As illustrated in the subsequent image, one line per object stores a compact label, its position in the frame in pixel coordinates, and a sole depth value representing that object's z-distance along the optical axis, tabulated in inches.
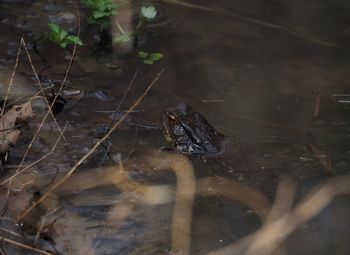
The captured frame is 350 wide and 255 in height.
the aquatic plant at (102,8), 331.9
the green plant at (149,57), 320.5
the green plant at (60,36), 308.5
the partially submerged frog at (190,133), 253.6
